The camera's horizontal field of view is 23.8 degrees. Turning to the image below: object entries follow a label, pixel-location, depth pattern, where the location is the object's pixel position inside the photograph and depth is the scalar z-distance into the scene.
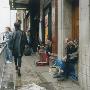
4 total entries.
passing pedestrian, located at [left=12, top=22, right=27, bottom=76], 7.61
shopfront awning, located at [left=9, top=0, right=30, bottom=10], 15.41
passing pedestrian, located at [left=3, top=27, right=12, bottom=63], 10.04
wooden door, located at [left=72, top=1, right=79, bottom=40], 7.26
